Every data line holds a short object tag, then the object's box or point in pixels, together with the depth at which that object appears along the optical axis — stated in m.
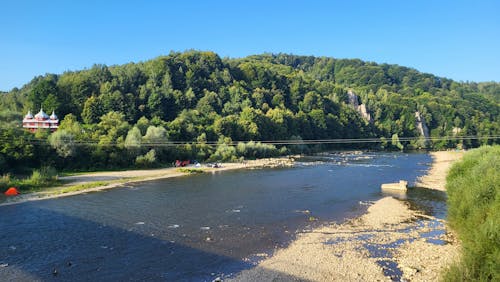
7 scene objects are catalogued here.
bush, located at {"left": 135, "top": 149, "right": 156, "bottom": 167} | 58.42
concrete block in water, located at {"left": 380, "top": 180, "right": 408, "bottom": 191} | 41.28
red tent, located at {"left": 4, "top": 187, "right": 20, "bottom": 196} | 35.12
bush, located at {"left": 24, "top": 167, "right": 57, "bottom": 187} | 39.22
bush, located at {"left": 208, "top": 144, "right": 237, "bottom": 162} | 73.69
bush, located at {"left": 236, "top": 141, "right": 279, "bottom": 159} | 80.44
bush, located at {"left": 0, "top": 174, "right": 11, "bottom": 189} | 35.91
